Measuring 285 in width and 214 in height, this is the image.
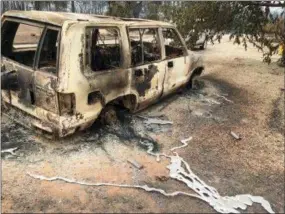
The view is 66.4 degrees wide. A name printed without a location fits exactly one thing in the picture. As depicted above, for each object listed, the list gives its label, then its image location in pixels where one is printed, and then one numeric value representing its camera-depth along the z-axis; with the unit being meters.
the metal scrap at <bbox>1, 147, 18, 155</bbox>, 3.11
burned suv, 2.98
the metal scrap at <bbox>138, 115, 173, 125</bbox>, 4.01
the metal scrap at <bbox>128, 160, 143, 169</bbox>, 3.03
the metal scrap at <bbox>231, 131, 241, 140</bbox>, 3.81
